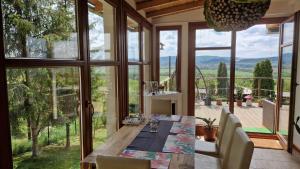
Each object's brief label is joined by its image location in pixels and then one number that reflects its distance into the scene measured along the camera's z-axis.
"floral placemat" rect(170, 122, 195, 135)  2.33
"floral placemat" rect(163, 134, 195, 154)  1.84
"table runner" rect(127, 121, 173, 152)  1.91
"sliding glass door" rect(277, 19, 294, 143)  3.66
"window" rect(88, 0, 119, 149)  2.31
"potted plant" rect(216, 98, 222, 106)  4.74
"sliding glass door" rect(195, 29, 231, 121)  4.59
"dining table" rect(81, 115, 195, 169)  1.67
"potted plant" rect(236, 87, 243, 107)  4.62
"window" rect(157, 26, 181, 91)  4.81
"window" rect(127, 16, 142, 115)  3.43
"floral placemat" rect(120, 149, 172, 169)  1.57
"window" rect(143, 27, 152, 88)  4.40
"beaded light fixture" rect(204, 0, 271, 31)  1.16
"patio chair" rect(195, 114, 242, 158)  2.03
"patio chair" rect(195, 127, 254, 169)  1.45
